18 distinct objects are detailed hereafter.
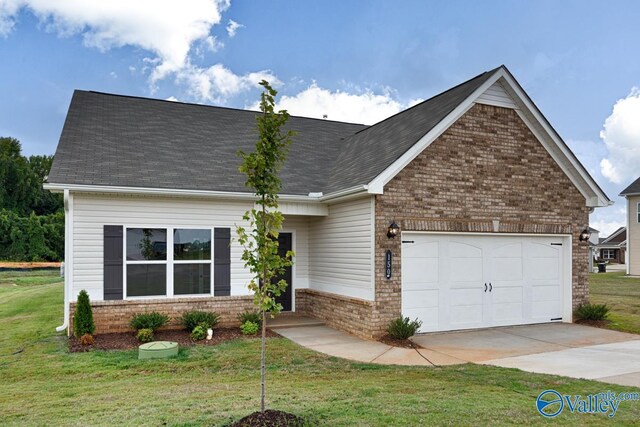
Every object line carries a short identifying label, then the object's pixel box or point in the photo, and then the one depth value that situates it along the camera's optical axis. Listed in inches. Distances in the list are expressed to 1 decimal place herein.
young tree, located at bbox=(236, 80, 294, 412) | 200.8
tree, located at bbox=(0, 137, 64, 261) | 1524.4
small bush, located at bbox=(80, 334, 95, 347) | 367.2
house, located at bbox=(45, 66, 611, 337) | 407.8
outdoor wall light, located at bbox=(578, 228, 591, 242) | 483.2
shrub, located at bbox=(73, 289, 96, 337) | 378.9
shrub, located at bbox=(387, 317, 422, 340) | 381.1
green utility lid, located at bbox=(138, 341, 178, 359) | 334.6
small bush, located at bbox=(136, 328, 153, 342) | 382.9
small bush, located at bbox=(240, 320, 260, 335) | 414.0
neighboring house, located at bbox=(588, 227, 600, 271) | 2018.9
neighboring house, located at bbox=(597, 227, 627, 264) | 2126.0
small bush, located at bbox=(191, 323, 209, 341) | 394.9
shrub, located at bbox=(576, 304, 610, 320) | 466.3
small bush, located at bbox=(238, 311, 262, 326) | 431.8
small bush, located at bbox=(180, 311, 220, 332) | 413.4
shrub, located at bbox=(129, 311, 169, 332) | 401.7
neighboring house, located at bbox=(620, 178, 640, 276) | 1161.4
